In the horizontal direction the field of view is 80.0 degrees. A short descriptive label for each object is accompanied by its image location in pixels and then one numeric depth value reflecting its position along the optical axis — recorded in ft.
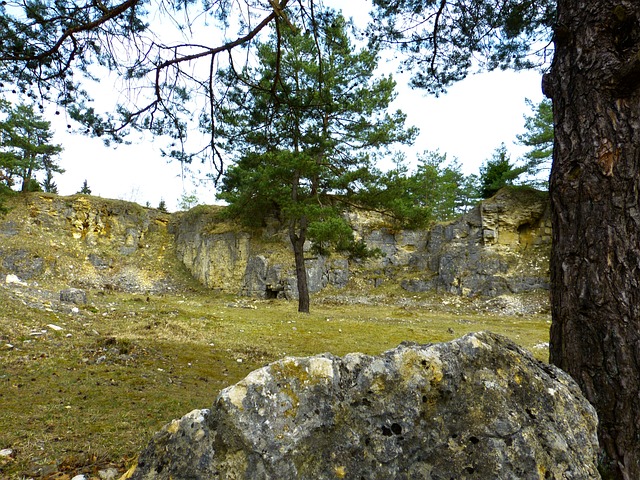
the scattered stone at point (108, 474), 7.11
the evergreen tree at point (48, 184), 120.47
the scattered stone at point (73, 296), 33.65
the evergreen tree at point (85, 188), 117.84
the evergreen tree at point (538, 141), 77.97
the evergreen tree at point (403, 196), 46.29
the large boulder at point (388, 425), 4.38
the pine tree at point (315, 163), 25.47
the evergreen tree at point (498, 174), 81.46
